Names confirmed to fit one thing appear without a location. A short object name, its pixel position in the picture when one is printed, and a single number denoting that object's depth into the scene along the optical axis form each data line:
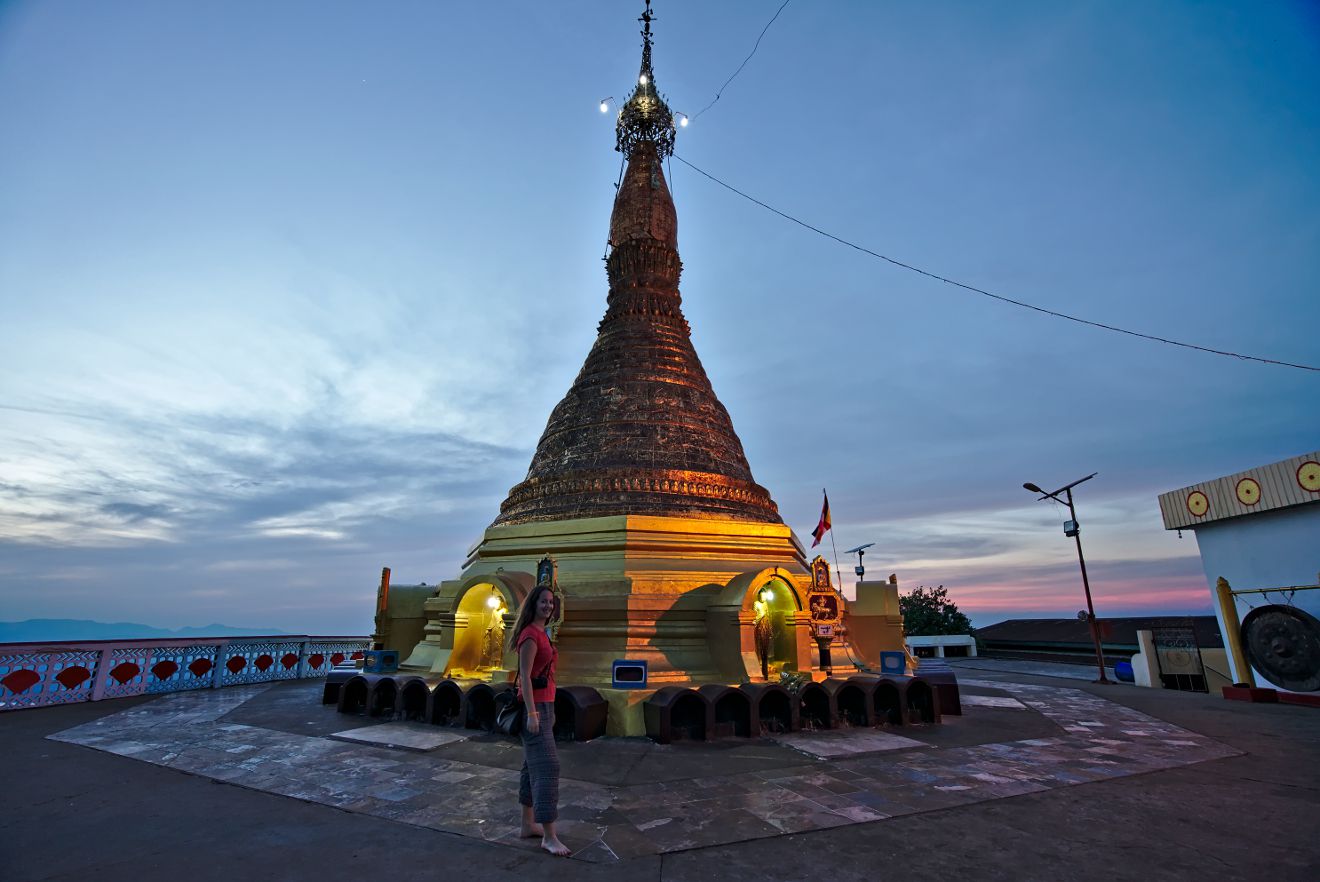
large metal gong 12.12
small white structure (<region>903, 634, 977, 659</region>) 28.78
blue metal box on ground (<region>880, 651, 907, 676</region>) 12.24
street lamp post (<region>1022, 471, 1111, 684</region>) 18.67
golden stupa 12.03
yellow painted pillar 14.24
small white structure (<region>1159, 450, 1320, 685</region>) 13.31
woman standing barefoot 4.80
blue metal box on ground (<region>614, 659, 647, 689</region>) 10.14
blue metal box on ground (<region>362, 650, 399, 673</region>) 13.27
